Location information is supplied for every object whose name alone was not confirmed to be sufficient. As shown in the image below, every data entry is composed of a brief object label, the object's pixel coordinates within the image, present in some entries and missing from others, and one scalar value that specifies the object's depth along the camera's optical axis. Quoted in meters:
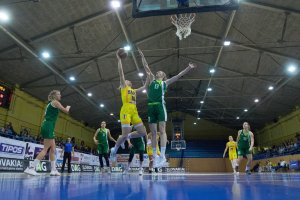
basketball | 6.00
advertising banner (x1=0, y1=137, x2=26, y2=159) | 12.78
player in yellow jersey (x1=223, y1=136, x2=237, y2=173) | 17.56
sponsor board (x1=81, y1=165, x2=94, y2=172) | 19.34
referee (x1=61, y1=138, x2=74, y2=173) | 13.93
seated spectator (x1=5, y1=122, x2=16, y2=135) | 17.65
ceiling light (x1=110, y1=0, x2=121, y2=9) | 13.75
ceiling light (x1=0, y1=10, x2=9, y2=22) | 13.55
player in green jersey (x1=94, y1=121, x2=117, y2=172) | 11.73
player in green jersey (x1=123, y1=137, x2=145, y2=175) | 9.51
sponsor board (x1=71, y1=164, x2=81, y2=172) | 17.41
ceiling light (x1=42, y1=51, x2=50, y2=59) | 17.56
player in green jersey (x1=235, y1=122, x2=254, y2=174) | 11.02
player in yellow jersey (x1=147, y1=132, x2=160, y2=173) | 10.66
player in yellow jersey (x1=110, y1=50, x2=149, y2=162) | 6.63
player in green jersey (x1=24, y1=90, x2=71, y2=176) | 6.66
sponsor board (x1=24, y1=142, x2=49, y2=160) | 14.67
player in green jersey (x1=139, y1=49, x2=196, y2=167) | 6.31
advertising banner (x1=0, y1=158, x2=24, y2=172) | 11.44
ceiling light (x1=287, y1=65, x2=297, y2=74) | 19.64
